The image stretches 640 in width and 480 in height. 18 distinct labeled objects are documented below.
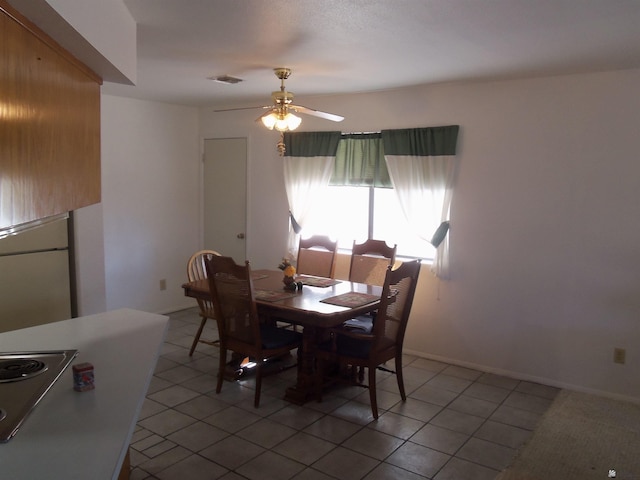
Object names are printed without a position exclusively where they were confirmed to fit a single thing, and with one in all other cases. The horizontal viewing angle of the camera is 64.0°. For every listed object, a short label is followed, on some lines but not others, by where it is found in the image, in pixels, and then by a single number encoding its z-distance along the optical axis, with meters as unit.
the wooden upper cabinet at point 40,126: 1.27
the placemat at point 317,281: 4.08
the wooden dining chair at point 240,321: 3.40
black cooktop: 1.54
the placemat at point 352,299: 3.43
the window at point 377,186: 4.37
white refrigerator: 3.43
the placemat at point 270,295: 3.54
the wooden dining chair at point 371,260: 4.42
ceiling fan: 3.54
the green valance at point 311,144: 4.95
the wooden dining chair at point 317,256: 4.71
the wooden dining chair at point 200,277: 4.30
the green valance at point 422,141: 4.27
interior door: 5.77
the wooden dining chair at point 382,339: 3.28
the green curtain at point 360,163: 4.71
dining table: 3.26
